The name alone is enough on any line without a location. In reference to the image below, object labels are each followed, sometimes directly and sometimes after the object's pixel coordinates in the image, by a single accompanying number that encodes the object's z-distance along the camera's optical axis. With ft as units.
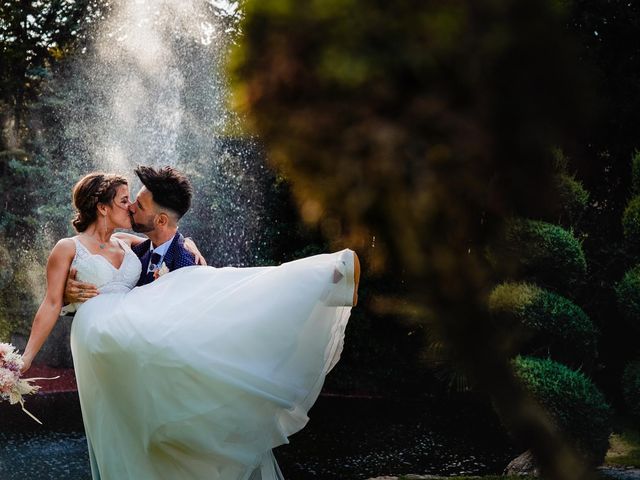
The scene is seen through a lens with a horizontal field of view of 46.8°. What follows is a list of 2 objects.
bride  9.62
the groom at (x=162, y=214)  11.14
